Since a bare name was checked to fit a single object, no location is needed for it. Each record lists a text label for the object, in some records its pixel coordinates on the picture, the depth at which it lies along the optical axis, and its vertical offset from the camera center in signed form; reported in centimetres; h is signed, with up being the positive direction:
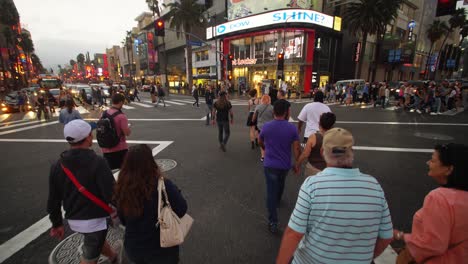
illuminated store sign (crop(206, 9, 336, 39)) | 2747 +792
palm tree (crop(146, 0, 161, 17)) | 4309 +1418
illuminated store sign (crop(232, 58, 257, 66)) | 3347 +292
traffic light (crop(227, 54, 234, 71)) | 2453 +197
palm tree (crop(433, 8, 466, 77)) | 4559 +1272
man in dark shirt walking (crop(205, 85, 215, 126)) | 1134 -97
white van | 2085 -19
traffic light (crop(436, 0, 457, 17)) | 751 +252
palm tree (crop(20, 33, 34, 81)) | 5094 +806
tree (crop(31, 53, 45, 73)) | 8511 +733
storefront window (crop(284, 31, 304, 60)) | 2912 +475
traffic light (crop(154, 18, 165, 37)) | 1479 +348
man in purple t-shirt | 333 -101
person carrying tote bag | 174 -96
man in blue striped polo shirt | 143 -84
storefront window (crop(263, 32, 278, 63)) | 3086 +462
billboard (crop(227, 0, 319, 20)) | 2928 +1028
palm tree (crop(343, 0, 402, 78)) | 2734 +818
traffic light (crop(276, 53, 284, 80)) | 2141 +181
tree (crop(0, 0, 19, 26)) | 3638 +1041
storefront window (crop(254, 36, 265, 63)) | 3250 +474
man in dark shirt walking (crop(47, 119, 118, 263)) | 216 -104
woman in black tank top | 750 -101
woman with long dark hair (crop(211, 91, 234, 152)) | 719 -104
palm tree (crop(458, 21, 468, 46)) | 4705 +1102
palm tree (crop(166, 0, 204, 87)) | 3072 +900
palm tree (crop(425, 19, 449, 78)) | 4775 +1118
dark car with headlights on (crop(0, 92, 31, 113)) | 1692 -192
